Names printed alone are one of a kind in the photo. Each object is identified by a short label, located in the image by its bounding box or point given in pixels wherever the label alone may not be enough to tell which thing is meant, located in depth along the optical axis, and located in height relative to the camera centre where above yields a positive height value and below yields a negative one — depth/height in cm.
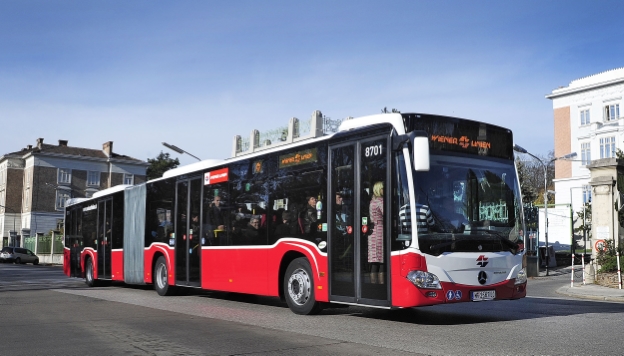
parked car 5828 -248
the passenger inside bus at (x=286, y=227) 1213 +4
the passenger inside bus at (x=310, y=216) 1159 +23
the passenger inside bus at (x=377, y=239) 1009 -15
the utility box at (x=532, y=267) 2809 -156
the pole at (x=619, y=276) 1923 -133
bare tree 8325 +729
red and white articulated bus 978 +20
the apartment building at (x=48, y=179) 8375 +638
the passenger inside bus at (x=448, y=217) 984 +19
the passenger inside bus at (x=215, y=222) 1473 +15
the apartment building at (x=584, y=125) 5969 +1004
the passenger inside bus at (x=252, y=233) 1325 -9
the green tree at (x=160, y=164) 11054 +1072
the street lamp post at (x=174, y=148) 3116 +381
